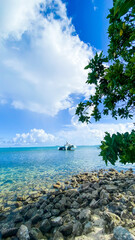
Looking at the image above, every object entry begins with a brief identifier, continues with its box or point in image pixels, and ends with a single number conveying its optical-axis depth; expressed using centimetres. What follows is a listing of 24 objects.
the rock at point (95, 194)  671
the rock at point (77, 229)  396
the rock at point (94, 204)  567
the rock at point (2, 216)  619
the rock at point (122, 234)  316
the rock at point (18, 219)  569
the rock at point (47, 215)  552
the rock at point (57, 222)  471
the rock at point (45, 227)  450
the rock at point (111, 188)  741
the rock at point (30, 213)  584
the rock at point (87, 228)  394
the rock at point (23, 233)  409
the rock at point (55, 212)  566
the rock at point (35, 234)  411
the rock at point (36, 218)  526
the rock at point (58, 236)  388
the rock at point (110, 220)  387
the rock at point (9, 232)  447
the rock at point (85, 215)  464
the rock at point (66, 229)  408
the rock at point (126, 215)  434
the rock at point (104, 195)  617
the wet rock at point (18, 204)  746
